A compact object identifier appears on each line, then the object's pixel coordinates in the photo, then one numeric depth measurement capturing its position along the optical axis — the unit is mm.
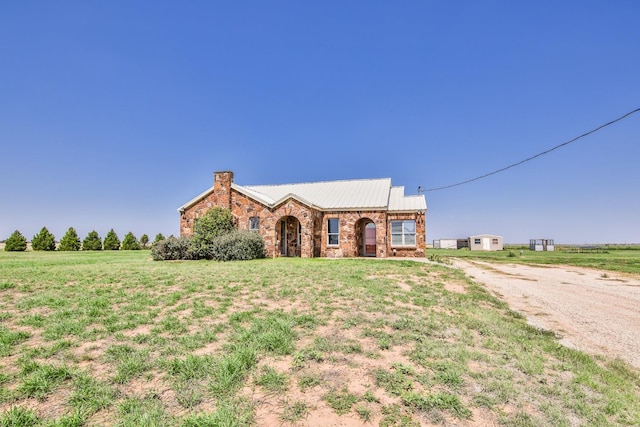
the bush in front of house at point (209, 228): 19688
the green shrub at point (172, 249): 19266
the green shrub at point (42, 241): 28844
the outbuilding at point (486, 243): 47562
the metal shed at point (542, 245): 47538
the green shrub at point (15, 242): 28328
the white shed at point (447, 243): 54531
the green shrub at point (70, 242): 29797
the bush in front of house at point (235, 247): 18484
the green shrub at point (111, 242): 31781
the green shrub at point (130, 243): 32875
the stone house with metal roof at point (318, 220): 21109
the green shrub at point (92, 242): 30703
